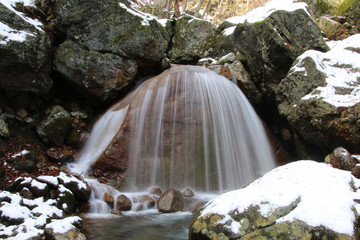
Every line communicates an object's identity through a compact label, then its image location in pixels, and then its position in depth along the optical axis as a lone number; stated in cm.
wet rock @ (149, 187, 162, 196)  667
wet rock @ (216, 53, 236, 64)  1037
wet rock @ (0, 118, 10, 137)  622
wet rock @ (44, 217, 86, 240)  364
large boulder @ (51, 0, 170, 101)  806
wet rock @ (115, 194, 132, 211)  573
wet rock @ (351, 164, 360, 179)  407
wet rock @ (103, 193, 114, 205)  577
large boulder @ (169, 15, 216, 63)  1242
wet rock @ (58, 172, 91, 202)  534
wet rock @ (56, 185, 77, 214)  497
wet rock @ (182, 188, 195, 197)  661
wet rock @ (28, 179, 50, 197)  488
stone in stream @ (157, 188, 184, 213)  568
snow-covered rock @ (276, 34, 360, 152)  576
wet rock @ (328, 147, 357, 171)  477
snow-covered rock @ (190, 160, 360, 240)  250
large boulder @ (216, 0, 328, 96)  891
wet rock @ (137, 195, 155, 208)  596
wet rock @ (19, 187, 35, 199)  480
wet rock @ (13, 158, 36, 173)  588
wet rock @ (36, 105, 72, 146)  712
